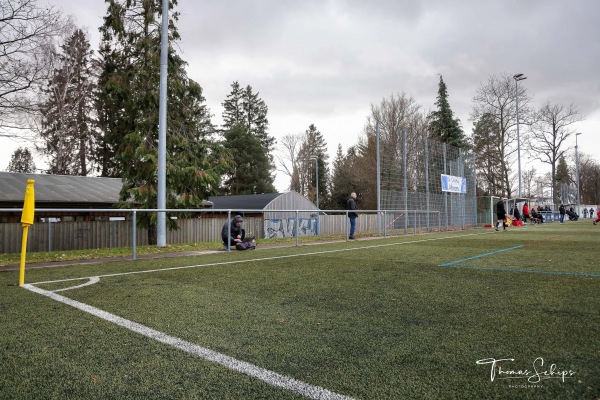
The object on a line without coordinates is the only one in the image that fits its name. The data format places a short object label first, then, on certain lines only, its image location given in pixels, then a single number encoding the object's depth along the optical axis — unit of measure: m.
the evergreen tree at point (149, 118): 14.37
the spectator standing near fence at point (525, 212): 27.61
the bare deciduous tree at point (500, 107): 34.78
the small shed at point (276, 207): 24.86
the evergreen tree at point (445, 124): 40.66
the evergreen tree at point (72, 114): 23.09
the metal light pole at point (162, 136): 10.91
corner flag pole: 4.75
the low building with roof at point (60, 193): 17.78
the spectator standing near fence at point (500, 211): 18.42
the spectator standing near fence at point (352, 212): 13.39
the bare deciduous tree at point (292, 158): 46.59
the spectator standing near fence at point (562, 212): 30.99
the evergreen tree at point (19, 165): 34.20
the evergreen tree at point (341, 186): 45.38
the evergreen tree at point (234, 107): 52.75
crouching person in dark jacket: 9.91
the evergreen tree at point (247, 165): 44.53
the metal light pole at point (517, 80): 30.44
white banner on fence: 19.75
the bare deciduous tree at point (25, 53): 13.21
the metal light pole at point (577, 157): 50.08
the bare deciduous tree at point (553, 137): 42.62
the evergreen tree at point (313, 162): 48.72
